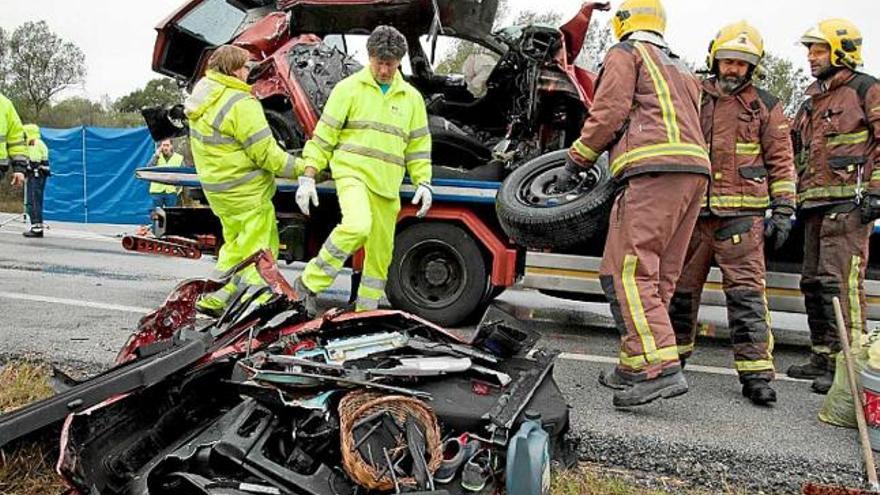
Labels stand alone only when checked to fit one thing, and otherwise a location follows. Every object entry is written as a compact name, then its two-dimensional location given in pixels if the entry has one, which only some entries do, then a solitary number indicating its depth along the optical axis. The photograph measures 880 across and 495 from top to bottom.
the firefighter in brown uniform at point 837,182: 3.89
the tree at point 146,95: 23.98
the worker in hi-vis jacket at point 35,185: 9.78
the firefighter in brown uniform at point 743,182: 3.70
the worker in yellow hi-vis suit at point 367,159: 4.36
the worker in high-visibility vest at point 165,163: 10.21
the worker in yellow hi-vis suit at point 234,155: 4.61
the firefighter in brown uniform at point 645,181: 3.30
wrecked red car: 5.12
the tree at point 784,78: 18.15
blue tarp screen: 13.93
